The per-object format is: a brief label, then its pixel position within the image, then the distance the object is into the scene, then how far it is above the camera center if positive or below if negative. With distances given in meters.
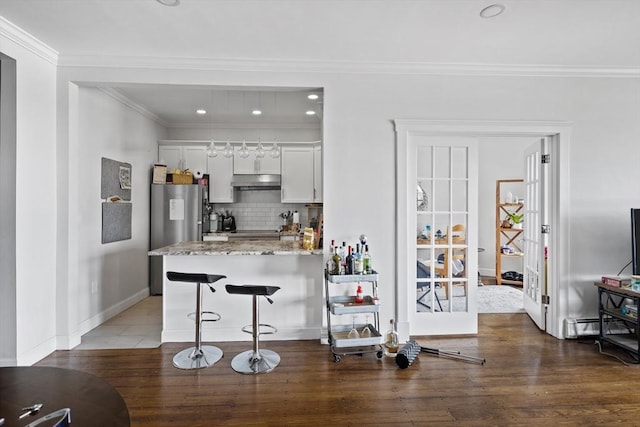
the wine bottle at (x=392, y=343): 3.15 -1.16
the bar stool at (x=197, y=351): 2.92 -1.22
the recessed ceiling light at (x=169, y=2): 2.40 +1.41
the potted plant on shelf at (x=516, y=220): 6.32 -0.13
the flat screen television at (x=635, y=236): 3.18 -0.21
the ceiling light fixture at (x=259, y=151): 4.16 +0.71
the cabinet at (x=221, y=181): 5.75 +0.49
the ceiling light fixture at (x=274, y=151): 4.30 +0.73
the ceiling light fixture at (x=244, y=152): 4.18 +0.70
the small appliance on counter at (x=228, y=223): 5.86 -0.19
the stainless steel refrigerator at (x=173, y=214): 5.18 -0.04
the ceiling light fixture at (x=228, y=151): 4.21 +0.71
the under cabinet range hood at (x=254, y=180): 5.72 +0.50
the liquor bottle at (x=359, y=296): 3.28 -0.78
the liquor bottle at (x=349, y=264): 3.22 -0.47
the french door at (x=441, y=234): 3.61 -0.22
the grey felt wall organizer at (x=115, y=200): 4.04 +0.13
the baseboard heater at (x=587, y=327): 3.55 -1.14
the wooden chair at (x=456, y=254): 3.69 -0.43
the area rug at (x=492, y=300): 3.70 -1.24
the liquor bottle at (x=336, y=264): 3.22 -0.47
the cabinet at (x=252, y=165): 5.76 +0.75
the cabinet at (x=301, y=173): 5.79 +0.63
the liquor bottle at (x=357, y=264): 3.21 -0.47
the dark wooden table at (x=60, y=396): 0.88 -0.50
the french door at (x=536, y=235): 3.76 -0.25
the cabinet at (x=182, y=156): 5.62 +0.88
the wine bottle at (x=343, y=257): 3.22 -0.42
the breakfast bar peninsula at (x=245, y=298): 3.50 -0.84
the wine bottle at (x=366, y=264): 3.24 -0.47
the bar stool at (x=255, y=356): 2.79 -1.24
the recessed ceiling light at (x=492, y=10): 2.45 +1.41
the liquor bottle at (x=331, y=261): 3.26 -0.46
